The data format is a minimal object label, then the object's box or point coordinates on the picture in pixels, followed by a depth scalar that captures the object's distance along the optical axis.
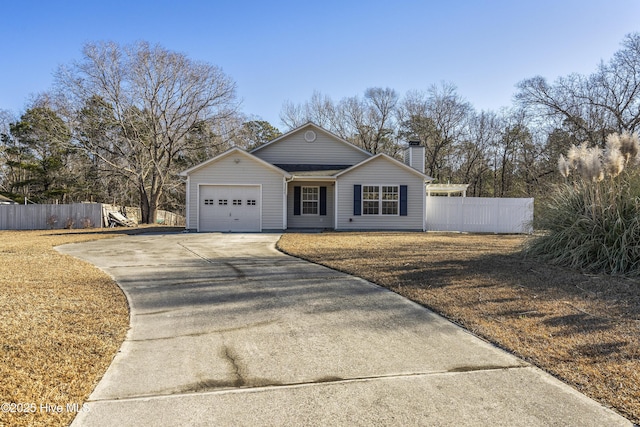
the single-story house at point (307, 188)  19.06
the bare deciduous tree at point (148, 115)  25.09
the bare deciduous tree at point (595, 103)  28.41
